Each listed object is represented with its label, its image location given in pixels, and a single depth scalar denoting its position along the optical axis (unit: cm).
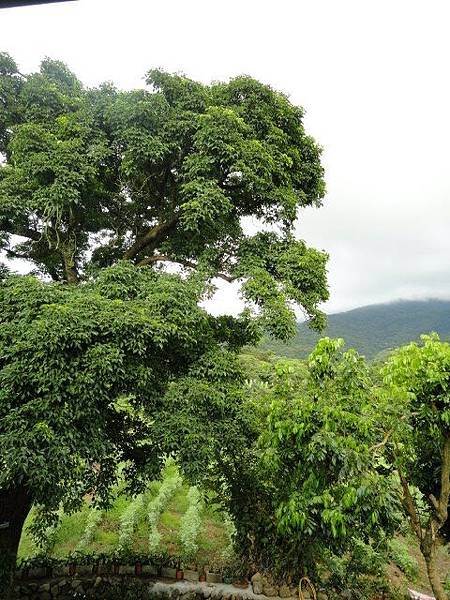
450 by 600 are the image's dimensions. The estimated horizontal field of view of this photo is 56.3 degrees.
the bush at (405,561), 1363
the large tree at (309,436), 544
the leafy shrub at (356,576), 1037
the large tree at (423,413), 621
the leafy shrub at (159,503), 1386
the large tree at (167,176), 830
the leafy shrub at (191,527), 1310
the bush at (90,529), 1354
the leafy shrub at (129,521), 1368
